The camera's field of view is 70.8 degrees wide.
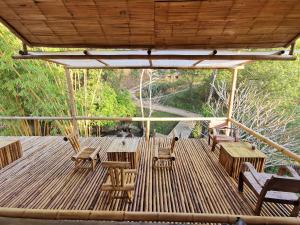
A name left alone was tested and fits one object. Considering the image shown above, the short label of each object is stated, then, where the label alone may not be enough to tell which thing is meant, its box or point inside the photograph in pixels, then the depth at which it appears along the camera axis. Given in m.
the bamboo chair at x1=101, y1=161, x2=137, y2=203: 2.84
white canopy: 3.57
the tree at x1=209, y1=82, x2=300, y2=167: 8.77
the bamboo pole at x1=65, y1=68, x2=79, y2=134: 5.66
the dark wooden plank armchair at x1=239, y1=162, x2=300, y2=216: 2.46
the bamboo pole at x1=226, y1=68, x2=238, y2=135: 5.59
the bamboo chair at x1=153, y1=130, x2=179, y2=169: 4.19
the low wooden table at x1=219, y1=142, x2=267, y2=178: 3.78
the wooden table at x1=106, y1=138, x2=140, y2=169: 4.04
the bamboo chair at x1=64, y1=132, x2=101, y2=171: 4.20
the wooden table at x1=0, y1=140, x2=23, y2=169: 4.40
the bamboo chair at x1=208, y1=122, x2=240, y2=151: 4.98
